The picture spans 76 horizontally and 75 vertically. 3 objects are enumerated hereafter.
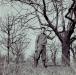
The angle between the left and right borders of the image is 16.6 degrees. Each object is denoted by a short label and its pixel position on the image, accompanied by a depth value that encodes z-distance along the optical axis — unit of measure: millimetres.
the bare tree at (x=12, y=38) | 28469
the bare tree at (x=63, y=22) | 18922
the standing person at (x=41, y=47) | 14961
